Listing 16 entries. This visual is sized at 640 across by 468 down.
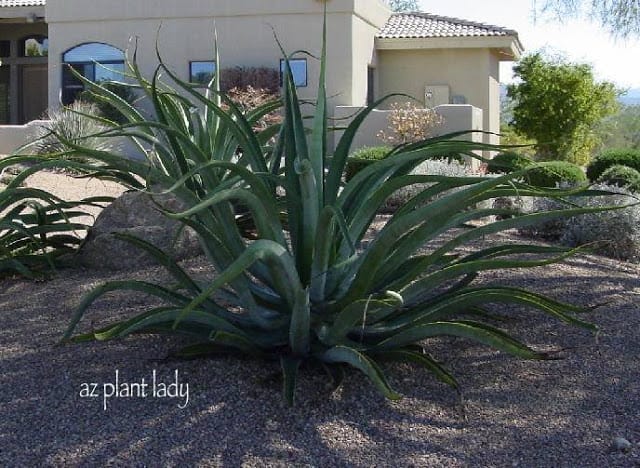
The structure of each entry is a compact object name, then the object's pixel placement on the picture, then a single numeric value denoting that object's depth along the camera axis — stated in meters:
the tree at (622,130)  33.47
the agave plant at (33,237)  6.61
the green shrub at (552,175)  14.92
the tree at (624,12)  11.70
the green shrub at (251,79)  22.75
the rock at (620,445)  3.98
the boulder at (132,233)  7.10
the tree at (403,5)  57.68
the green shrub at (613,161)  18.64
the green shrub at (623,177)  11.72
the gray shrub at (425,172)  10.95
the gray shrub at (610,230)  8.88
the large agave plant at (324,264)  4.28
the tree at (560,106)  26.81
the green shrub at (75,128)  17.47
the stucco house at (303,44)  23.44
